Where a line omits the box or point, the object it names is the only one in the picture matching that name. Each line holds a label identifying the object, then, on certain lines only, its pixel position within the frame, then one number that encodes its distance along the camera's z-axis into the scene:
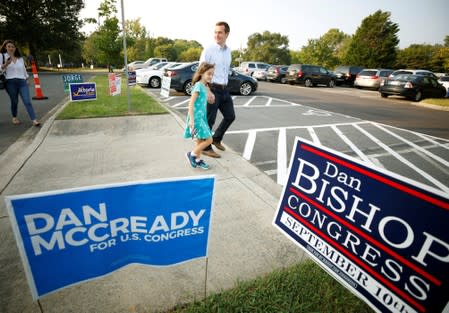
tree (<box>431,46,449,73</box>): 55.78
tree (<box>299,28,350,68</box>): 57.34
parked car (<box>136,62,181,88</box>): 15.33
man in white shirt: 4.27
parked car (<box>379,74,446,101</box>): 14.50
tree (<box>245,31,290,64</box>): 87.06
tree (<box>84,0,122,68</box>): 22.25
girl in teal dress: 3.68
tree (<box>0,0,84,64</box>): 37.22
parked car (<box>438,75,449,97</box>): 18.58
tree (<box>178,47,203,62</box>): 86.87
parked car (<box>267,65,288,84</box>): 23.42
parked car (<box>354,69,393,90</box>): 20.61
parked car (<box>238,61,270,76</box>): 26.56
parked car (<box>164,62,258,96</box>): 12.20
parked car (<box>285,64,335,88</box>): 21.17
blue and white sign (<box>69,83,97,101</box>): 8.93
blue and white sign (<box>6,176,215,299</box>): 1.27
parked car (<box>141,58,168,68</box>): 25.73
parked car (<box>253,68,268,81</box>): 25.22
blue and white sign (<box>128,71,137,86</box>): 8.54
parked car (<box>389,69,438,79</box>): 18.93
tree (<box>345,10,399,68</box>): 46.12
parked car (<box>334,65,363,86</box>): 23.74
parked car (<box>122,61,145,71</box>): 25.27
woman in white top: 5.69
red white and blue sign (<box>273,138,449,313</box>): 1.19
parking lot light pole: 6.66
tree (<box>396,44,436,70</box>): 60.84
